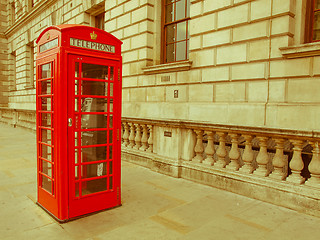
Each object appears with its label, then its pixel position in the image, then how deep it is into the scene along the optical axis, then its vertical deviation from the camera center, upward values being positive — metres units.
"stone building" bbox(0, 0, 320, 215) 4.24 +0.44
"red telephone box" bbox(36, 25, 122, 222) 3.30 -0.22
